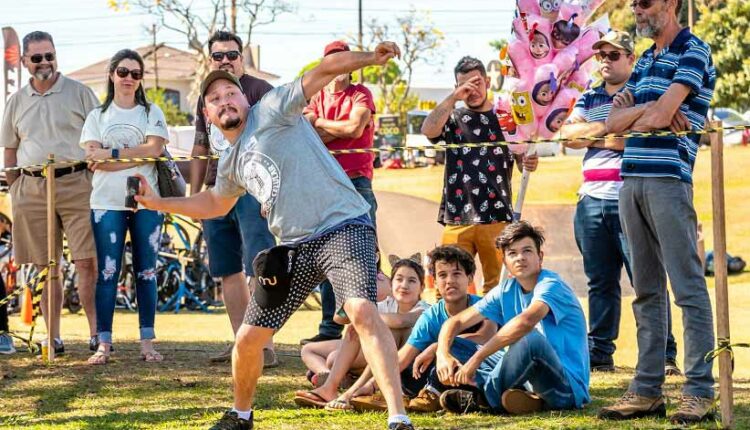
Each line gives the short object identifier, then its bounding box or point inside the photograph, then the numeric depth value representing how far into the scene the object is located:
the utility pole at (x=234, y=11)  53.10
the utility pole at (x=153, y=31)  59.08
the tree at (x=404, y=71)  64.81
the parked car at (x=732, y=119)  47.60
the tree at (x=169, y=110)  71.69
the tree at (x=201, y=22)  52.47
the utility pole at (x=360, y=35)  64.08
